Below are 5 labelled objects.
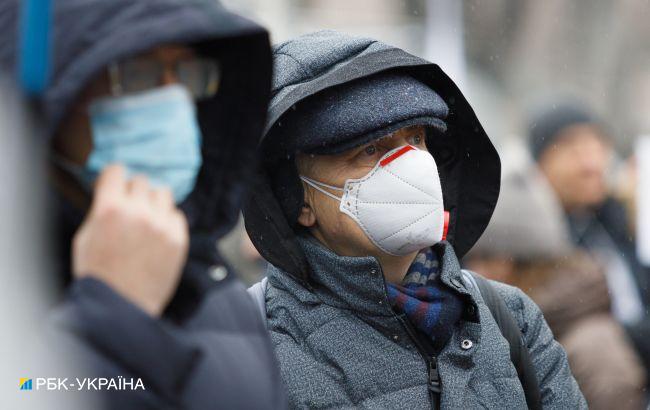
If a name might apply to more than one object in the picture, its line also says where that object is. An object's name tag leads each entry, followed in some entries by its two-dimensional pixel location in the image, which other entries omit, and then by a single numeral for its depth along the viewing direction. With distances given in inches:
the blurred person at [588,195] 443.8
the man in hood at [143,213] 150.6
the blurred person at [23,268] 147.4
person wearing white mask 231.0
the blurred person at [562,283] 339.9
